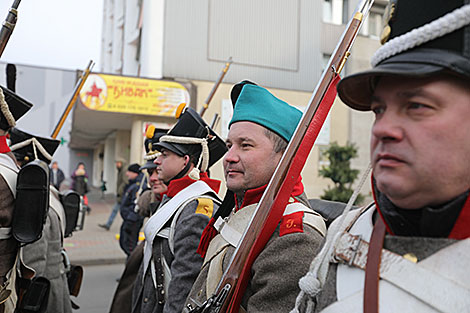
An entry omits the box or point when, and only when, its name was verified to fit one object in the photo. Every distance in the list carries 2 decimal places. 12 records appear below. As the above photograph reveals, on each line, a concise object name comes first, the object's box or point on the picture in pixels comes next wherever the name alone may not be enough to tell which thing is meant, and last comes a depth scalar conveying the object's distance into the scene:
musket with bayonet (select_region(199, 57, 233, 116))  4.39
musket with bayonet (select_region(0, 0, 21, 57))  2.50
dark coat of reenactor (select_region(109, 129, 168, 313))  3.13
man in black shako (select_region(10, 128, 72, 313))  3.07
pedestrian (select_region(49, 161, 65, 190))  12.84
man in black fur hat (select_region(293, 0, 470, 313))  0.91
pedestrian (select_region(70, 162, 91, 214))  13.88
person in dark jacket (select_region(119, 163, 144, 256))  7.10
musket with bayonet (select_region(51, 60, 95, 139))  4.47
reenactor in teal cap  1.77
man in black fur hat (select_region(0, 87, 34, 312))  2.32
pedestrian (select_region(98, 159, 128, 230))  10.18
